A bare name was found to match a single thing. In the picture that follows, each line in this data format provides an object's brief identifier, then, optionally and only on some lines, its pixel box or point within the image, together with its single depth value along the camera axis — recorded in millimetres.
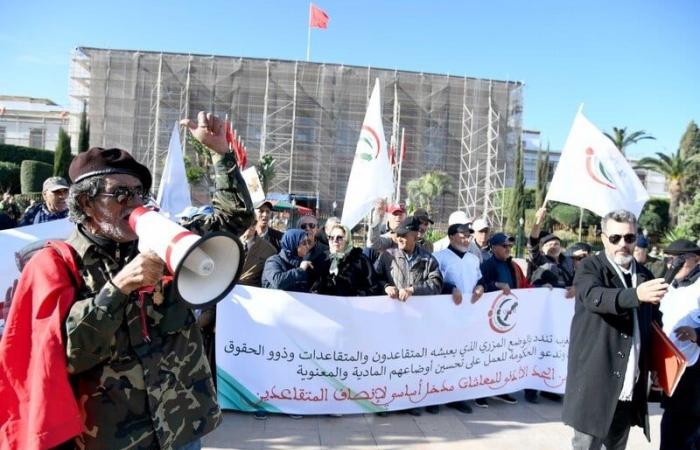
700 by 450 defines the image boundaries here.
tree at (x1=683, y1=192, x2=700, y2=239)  25344
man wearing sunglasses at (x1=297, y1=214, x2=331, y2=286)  4680
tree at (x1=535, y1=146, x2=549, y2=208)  34875
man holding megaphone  1457
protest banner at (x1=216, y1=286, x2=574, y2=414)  4352
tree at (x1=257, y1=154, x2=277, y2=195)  32656
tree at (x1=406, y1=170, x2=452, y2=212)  35812
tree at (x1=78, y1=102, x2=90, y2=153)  30266
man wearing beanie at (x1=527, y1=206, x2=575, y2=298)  5902
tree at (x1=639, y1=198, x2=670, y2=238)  33156
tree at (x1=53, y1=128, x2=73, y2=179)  27375
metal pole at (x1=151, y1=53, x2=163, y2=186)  34950
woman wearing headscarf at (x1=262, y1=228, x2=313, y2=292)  4426
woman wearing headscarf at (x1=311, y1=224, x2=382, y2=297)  4668
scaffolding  36781
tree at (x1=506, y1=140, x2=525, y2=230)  34066
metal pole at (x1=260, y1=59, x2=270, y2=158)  36225
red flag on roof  40912
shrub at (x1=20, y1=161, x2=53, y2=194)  26000
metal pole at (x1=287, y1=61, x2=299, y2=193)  36969
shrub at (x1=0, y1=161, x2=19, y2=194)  26500
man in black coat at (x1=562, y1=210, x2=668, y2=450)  2895
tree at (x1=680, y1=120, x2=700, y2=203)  36625
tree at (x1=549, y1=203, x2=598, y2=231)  32562
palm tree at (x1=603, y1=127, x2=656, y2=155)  40844
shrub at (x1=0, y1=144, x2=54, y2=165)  28766
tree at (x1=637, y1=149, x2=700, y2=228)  35706
